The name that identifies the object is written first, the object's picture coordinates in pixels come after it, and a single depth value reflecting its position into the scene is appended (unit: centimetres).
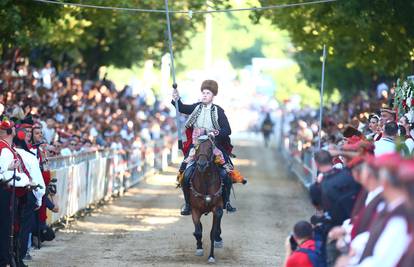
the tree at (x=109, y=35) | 3900
